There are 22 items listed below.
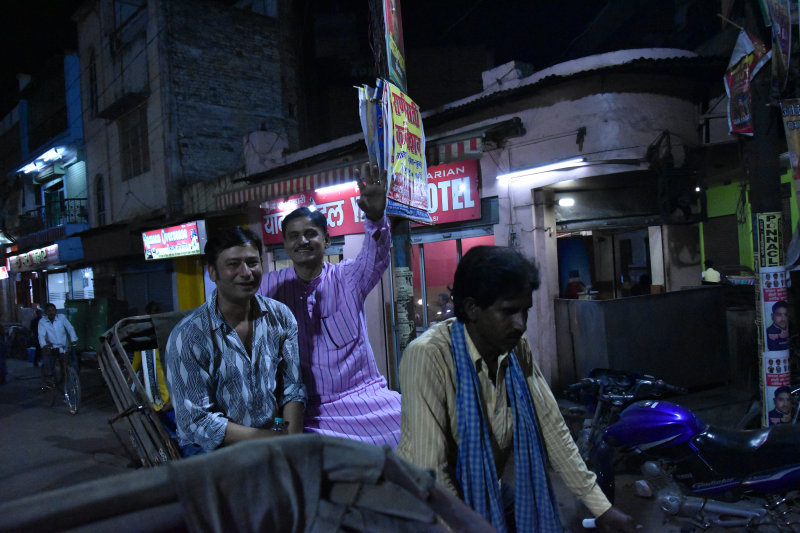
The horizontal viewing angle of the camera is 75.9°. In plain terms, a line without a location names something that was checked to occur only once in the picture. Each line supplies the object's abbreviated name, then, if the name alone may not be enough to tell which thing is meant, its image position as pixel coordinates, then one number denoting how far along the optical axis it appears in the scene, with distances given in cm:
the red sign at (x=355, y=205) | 831
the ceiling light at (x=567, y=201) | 830
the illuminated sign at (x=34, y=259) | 1964
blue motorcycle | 343
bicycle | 919
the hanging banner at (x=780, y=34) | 435
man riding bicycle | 1032
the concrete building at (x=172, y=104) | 1579
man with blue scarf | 178
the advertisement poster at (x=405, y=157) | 461
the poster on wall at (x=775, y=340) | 480
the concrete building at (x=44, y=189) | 2103
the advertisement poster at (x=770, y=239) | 477
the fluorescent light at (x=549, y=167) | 716
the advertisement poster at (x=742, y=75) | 478
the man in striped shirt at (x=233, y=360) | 234
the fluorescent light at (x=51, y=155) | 2141
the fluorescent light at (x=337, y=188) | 998
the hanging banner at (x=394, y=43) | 493
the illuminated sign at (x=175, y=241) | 1327
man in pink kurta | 275
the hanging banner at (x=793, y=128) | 454
